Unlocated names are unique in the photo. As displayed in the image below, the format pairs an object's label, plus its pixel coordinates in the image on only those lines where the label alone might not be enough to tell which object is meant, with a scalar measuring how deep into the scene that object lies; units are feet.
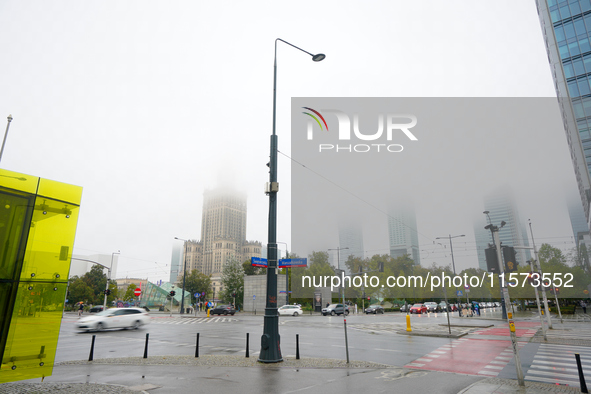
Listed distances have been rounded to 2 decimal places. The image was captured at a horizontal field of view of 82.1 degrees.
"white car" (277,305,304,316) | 143.33
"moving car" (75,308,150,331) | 72.69
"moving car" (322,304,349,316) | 151.05
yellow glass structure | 18.88
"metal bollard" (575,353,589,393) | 24.04
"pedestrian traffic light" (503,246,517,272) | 30.48
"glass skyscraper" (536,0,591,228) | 138.21
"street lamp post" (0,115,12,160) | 67.56
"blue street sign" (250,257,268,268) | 41.81
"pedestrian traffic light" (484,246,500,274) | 31.24
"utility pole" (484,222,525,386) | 26.35
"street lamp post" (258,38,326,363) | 35.04
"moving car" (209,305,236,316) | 151.84
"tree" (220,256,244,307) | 221.46
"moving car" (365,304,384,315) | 172.96
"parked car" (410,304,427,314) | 171.24
